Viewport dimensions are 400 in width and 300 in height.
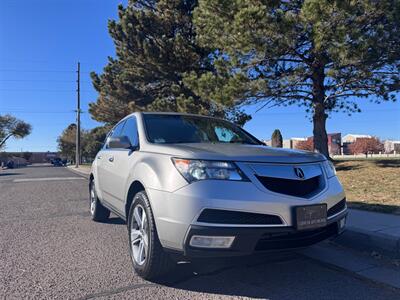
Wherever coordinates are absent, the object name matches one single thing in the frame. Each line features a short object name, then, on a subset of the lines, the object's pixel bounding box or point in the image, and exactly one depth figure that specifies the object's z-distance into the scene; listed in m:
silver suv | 3.21
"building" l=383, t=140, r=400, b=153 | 92.20
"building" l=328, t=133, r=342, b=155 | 89.75
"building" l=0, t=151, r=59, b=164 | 115.11
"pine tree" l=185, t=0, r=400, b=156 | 11.11
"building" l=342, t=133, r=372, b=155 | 89.38
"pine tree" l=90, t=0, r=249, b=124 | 20.86
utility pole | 42.56
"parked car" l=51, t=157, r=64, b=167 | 72.91
